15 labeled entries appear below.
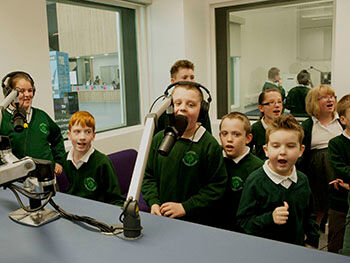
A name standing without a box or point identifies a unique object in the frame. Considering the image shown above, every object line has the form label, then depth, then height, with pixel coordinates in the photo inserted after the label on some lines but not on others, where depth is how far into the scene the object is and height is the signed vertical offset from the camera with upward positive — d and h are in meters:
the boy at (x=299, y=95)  4.09 -0.23
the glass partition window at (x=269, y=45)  4.02 +0.36
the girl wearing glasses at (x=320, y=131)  2.97 -0.47
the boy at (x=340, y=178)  2.46 -0.73
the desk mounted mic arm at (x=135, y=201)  1.13 -0.38
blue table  1.00 -0.50
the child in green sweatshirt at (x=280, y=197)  1.64 -0.56
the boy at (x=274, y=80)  4.25 -0.05
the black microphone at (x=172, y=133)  1.09 -0.17
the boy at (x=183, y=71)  2.96 +0.07
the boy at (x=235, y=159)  2.01 -0.47
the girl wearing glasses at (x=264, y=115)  2.88 -0.32
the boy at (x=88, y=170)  2.04 -0.51
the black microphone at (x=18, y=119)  1.49 -0.14
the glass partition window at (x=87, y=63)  3.60 +0.21
